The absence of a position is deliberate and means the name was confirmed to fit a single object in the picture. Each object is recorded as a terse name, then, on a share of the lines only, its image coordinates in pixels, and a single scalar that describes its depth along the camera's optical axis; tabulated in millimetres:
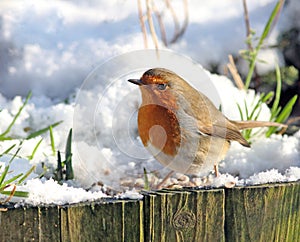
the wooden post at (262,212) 4109
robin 4242
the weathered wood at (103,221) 3713
